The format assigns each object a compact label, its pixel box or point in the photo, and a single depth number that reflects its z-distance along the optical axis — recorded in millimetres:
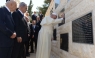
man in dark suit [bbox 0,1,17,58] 1354
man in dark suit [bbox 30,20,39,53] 2843
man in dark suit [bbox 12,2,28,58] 1695
